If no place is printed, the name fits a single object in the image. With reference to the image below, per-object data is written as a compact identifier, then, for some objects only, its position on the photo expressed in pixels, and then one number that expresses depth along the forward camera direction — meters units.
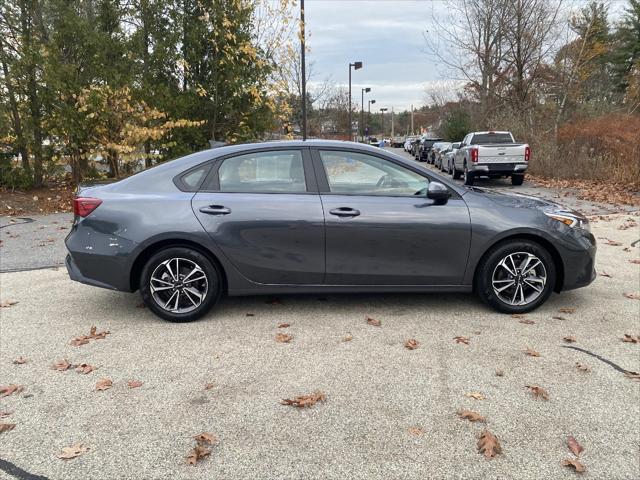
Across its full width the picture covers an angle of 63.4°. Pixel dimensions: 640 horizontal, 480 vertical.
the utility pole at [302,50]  13.75
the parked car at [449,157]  21.43
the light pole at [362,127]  66.19
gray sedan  4.42
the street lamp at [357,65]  31.26
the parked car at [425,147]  34.75
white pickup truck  16.31
